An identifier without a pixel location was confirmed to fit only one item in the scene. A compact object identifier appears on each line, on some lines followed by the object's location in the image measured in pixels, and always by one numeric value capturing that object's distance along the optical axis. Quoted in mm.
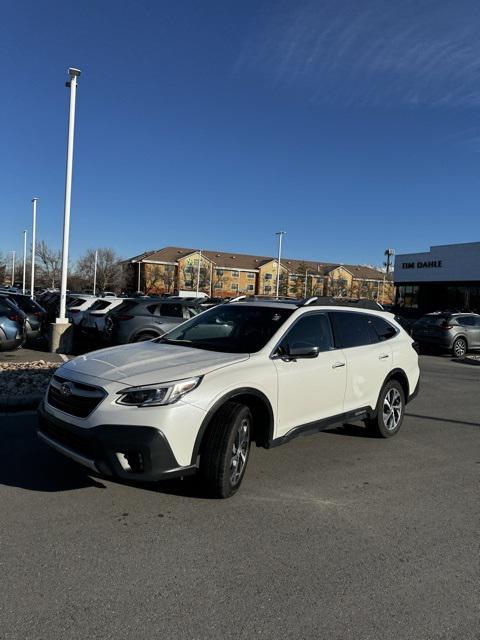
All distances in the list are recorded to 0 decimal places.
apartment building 92000
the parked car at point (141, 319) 11672
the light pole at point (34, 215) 32062
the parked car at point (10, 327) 10680
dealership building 37969
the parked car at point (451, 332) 18000
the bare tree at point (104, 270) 88312
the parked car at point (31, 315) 13930
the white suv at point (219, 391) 3799
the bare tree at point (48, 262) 79188
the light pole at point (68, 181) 13910
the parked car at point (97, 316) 13401
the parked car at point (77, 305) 16816
